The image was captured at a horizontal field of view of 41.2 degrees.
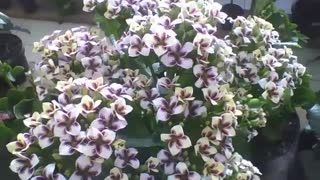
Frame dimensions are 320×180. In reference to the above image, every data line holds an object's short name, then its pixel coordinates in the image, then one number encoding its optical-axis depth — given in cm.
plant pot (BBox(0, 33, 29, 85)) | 38
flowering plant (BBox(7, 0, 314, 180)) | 18
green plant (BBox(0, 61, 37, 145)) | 23
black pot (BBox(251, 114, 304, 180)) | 30
